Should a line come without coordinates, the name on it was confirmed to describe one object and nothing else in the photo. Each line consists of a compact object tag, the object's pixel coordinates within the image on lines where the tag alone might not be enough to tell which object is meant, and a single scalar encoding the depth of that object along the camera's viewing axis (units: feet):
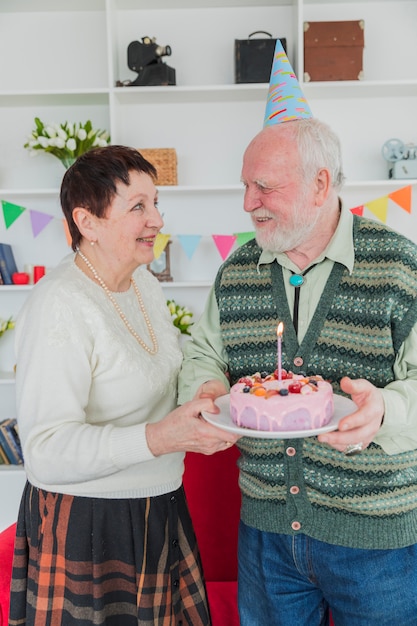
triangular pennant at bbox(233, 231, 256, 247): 11.05
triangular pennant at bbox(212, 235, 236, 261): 11.14
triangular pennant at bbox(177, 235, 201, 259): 11.11
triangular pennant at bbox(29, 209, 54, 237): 11.22
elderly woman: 4.01
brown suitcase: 10.39
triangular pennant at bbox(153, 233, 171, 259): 10.78
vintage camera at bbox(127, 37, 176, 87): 10.46
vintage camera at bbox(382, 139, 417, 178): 10.77
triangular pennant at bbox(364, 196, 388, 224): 11.02
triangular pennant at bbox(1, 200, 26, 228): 11.19
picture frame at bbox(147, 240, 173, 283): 11.05
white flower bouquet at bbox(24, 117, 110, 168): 10.52
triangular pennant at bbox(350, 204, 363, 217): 10.95
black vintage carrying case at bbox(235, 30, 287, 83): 10.49
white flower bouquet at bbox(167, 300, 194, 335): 10.84
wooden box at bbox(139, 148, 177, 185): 10.61
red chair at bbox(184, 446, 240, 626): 6.30
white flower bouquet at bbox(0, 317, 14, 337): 11.46
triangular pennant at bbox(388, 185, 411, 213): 10.91
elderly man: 4.08
